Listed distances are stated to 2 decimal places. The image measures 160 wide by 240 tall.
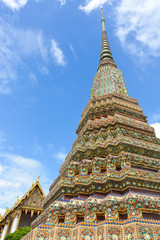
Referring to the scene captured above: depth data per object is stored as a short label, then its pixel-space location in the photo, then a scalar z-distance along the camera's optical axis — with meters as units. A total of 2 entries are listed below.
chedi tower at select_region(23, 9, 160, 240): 5.97
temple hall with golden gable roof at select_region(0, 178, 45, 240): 20.70
